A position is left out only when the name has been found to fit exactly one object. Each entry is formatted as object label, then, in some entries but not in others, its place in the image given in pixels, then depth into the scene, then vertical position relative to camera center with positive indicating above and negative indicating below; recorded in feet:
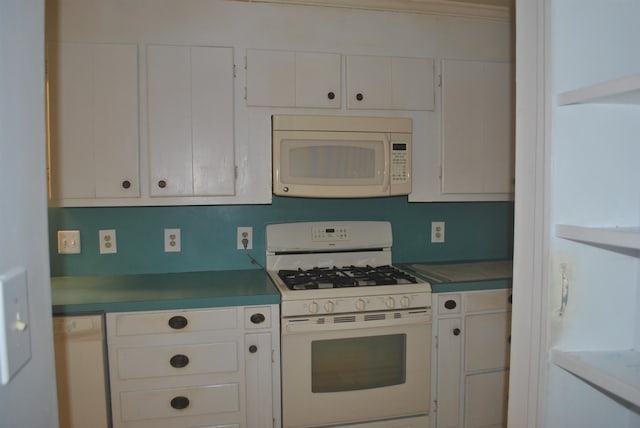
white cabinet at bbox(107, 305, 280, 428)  6.21 -2.63
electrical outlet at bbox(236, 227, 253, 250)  8.29 -0.89
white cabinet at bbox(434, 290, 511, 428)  7.29 -2.90
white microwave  7.19 +0.57
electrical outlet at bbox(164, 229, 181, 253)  8.04 -0.95
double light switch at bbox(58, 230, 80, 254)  7.70 -0.92
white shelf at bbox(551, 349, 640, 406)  2.22 -1.01
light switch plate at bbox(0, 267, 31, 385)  1.62 -0.53
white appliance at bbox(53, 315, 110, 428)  5.99 -2.53
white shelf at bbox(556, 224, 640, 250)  2.15 -0.25
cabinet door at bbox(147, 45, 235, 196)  6.97 +1.14
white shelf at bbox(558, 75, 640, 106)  2.23 +0.52
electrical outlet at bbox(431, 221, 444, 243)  9.14 -0.89
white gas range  6.66 -2.56
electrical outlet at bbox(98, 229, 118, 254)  7.84 -0.93
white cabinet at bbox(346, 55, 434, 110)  7.56 +1.90
